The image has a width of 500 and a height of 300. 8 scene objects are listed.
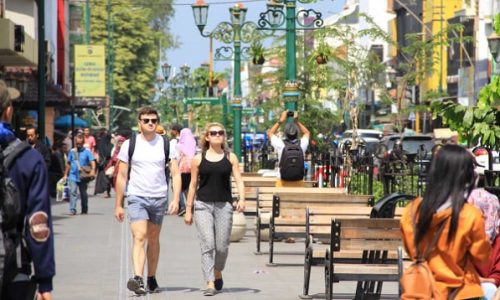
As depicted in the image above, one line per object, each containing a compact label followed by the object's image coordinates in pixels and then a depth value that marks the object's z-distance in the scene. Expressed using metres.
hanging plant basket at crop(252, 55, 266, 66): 36.53
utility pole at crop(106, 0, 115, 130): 97.75
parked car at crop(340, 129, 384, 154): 51.78
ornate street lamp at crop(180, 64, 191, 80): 73.44
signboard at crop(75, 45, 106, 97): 67.75
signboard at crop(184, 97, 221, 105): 54.84
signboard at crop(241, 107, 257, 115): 69.88
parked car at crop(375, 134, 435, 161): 46.56
